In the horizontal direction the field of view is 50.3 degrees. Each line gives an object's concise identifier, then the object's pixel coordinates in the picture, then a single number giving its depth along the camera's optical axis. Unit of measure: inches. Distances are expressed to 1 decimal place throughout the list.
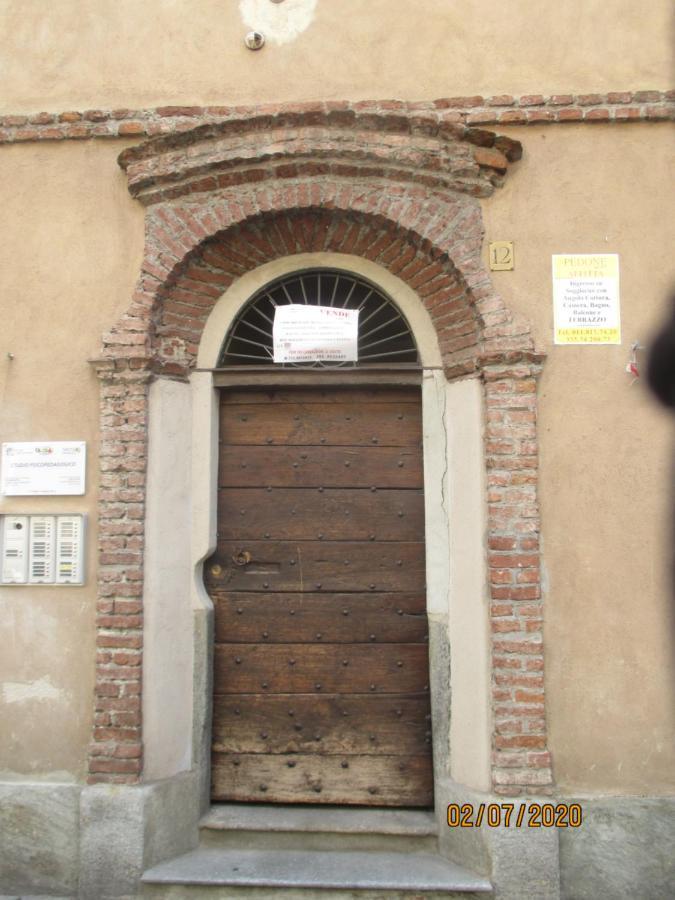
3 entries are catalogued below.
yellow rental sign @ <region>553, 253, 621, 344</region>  156.7
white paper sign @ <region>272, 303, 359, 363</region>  169.5
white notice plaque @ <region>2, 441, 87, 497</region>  160.1
